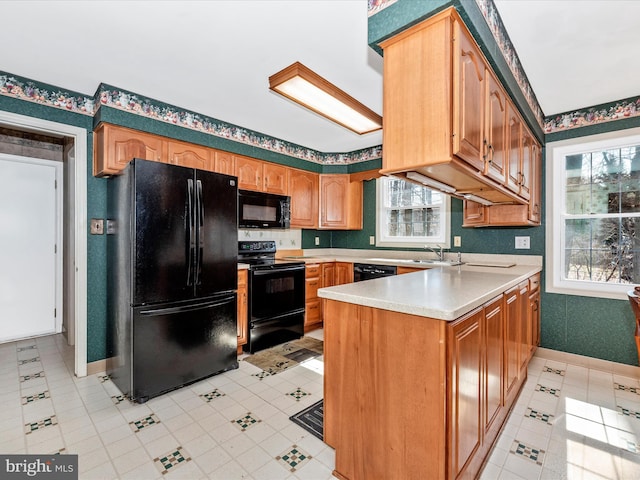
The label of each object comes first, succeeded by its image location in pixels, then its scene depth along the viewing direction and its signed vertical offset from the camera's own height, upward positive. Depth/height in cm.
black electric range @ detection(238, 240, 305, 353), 323 -65
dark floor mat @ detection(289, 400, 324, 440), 194 -119
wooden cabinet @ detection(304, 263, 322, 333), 392 -76
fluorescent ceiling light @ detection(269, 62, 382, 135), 206 +107
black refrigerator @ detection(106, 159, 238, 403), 228 -31
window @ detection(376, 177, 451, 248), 388 +30
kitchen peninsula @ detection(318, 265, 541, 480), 121 -62
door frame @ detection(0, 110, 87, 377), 272 -8
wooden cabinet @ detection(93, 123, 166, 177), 260 +79
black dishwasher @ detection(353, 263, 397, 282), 364 -40
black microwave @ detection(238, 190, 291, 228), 345 +33
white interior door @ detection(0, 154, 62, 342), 358 -11
